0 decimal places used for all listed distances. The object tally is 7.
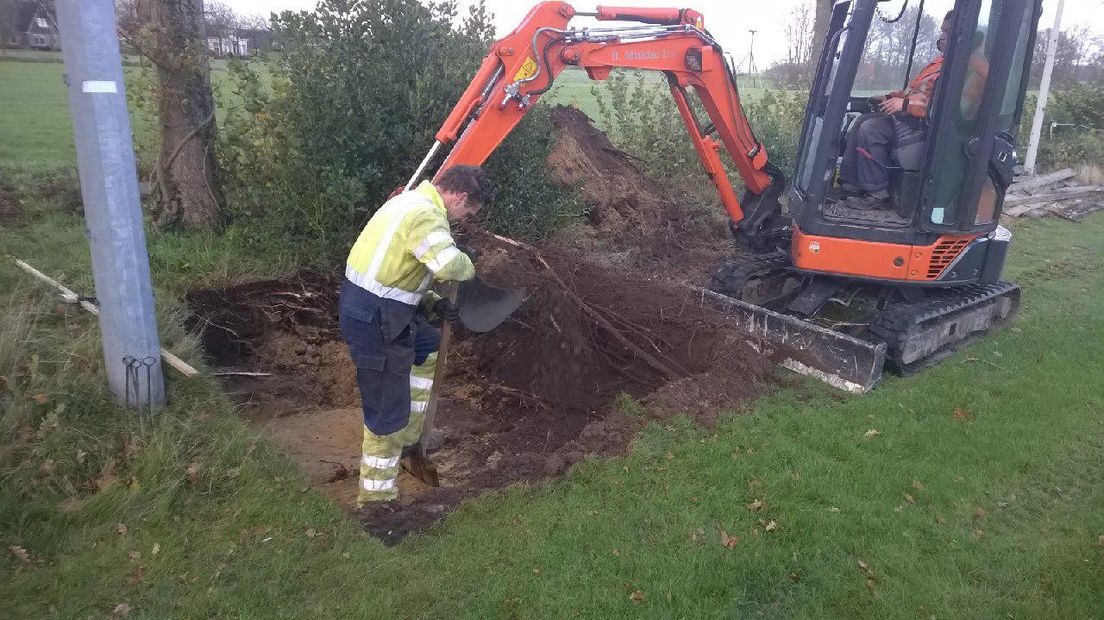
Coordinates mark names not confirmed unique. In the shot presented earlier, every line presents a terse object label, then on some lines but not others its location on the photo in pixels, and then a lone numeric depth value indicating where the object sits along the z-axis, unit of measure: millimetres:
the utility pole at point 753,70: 16011
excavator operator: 6035
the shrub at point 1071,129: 19000
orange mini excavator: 5633
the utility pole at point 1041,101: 16625
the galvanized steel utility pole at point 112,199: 3773
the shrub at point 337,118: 6820
